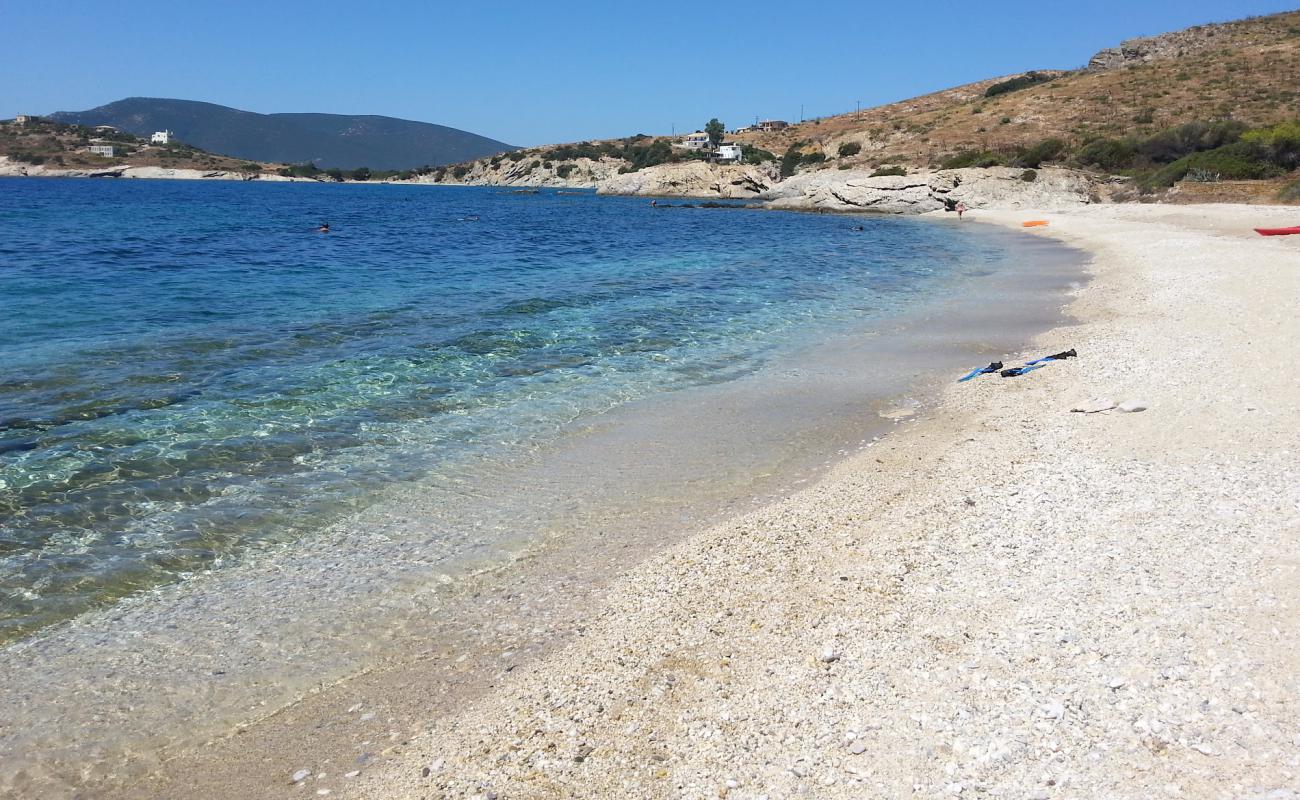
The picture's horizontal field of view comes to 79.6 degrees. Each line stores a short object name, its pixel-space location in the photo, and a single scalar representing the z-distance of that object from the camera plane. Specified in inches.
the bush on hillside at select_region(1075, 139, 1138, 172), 2108.8
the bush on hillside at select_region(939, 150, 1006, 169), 2269.9
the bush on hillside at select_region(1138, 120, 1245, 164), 1867.6
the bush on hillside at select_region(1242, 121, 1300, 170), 1588.3
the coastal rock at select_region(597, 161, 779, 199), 3314.5
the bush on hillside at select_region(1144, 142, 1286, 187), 1582.2
